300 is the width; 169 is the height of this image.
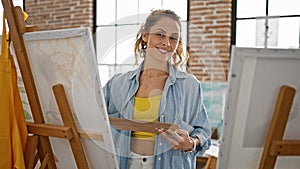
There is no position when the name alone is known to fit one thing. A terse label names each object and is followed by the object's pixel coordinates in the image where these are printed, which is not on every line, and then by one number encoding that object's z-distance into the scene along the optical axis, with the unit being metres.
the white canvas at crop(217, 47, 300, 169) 1.20
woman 1.47
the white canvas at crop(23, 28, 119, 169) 1.38
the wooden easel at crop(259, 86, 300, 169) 1.22
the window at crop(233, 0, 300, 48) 3.20
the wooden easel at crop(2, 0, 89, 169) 1.50
